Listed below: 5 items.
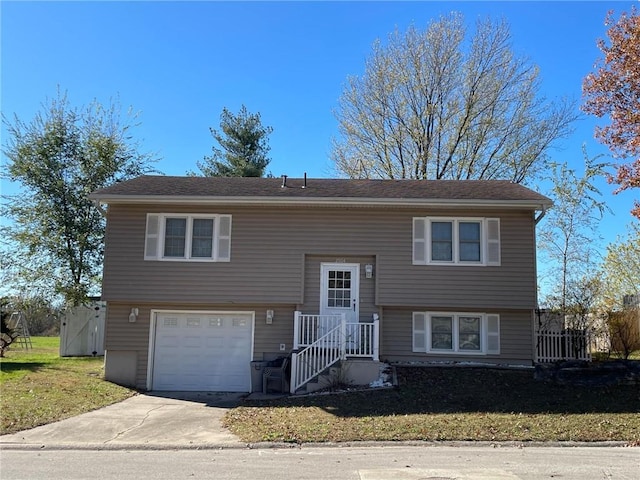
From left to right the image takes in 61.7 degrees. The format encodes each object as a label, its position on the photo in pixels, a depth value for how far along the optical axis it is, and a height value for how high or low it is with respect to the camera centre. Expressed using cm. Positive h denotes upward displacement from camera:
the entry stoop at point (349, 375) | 1249 -132
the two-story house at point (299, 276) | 1410 +111
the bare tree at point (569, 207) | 2045 +447
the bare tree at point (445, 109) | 2345 +929
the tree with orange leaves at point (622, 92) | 1201 +541
